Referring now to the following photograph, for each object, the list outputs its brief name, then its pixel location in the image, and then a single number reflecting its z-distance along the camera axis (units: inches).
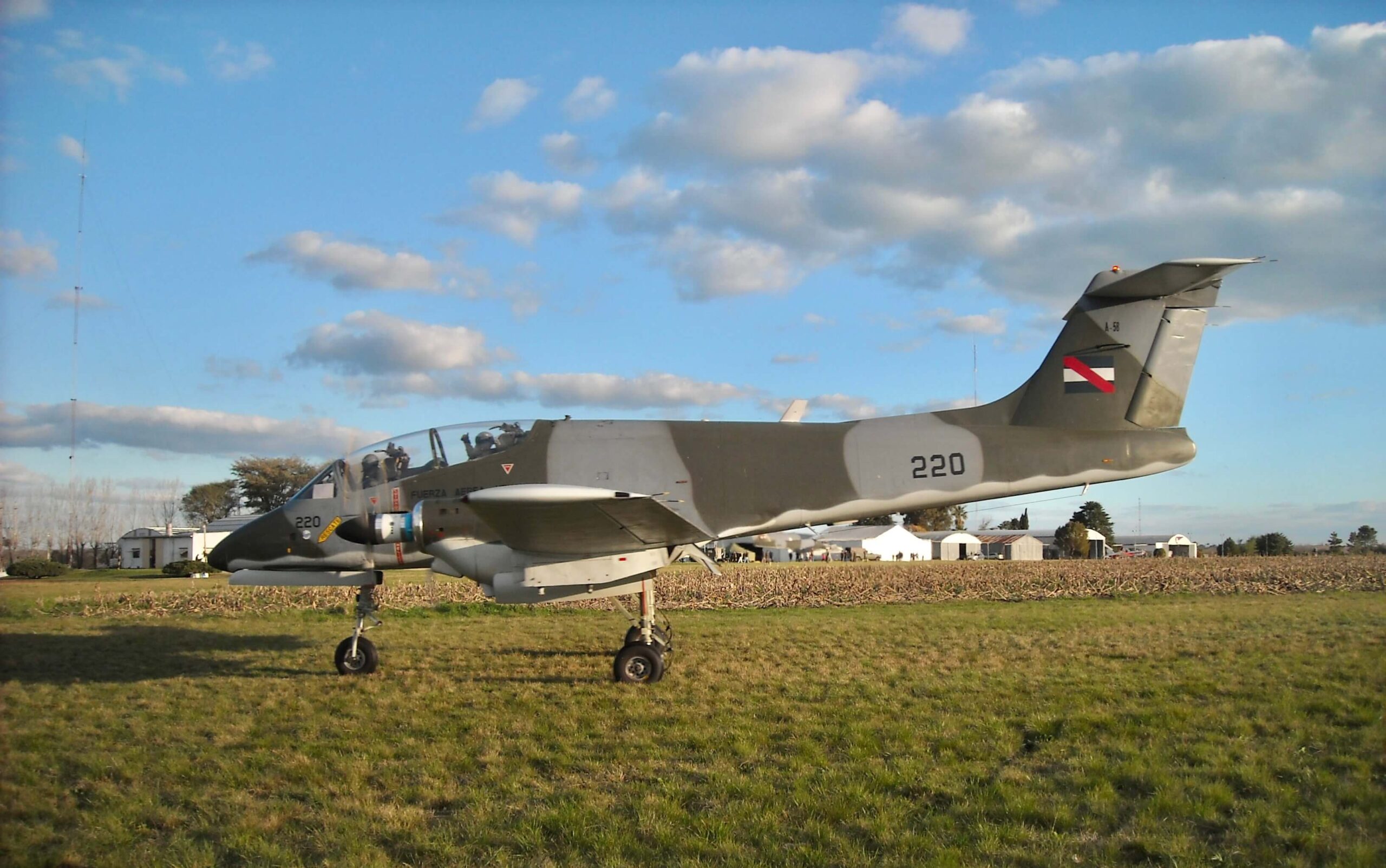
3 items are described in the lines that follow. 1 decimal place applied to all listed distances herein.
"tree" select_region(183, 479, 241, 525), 2797.7
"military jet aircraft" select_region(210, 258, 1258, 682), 446.6
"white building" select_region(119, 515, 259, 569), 2150.6
